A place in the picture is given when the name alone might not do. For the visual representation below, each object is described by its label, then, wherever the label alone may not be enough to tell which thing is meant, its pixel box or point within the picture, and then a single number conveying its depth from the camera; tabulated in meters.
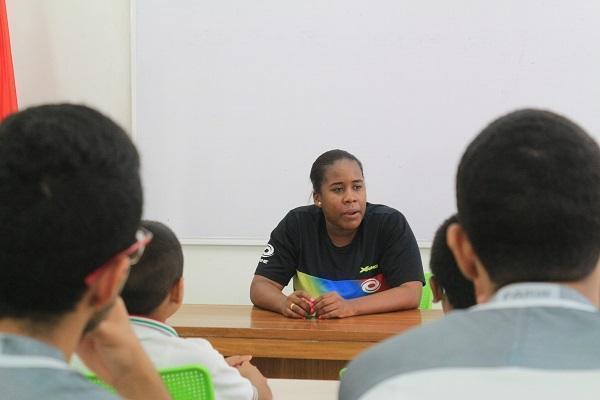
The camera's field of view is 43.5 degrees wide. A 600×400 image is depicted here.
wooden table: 2.74
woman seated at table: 3.30
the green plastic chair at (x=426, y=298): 3.64
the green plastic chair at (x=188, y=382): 1.49
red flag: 4.55
